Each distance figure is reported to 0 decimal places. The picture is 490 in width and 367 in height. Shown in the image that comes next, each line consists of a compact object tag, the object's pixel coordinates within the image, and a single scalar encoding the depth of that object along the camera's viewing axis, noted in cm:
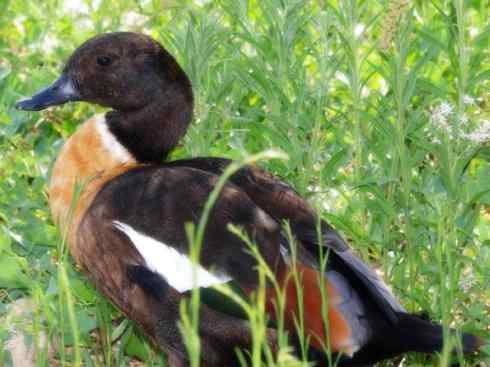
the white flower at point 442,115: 867
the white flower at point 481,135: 860
